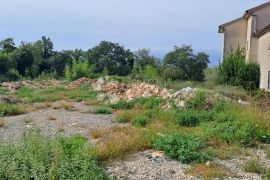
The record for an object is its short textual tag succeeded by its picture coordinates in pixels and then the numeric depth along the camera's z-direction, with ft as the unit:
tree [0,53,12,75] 81.78
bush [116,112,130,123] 26.90
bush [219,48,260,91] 50.42
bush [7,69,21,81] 79.75
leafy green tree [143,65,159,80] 74.04
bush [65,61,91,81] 67.52
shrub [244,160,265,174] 15.67
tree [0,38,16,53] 98.25
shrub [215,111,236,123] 24.17
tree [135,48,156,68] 122.19
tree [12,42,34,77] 91.28
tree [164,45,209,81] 114.16
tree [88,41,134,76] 101.37
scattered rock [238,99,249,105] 30.50
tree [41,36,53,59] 103.17
